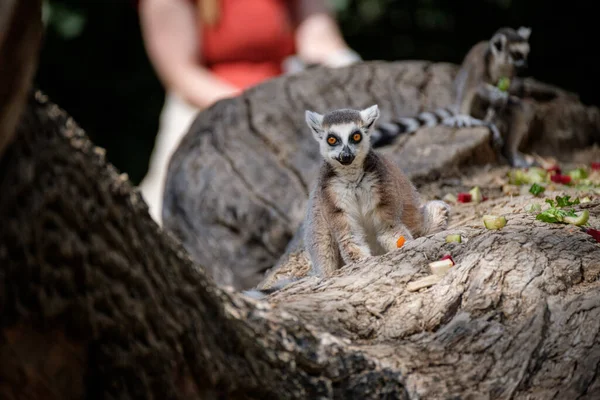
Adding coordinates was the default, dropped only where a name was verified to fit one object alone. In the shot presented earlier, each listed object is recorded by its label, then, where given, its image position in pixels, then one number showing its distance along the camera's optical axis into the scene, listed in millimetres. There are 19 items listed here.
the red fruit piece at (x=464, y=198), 8562
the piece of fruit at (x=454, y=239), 6031
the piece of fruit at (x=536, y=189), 8055
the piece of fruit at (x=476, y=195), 8531
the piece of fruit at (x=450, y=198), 8762
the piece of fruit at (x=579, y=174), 9270
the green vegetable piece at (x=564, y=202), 6957
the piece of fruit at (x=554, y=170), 9903
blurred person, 13758
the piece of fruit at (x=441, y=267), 5602
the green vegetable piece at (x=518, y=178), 9297
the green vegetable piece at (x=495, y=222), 6266
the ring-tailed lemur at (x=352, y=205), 6824
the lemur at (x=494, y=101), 10703
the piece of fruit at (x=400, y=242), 6691
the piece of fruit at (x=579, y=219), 6211
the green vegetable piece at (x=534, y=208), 6868
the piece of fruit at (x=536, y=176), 9242
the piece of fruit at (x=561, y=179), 8998
